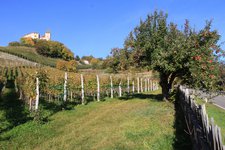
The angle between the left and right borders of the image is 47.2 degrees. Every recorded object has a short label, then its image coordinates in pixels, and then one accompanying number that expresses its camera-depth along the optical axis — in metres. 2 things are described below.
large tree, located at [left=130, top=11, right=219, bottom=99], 16.34
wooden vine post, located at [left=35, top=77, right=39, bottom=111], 13.04
